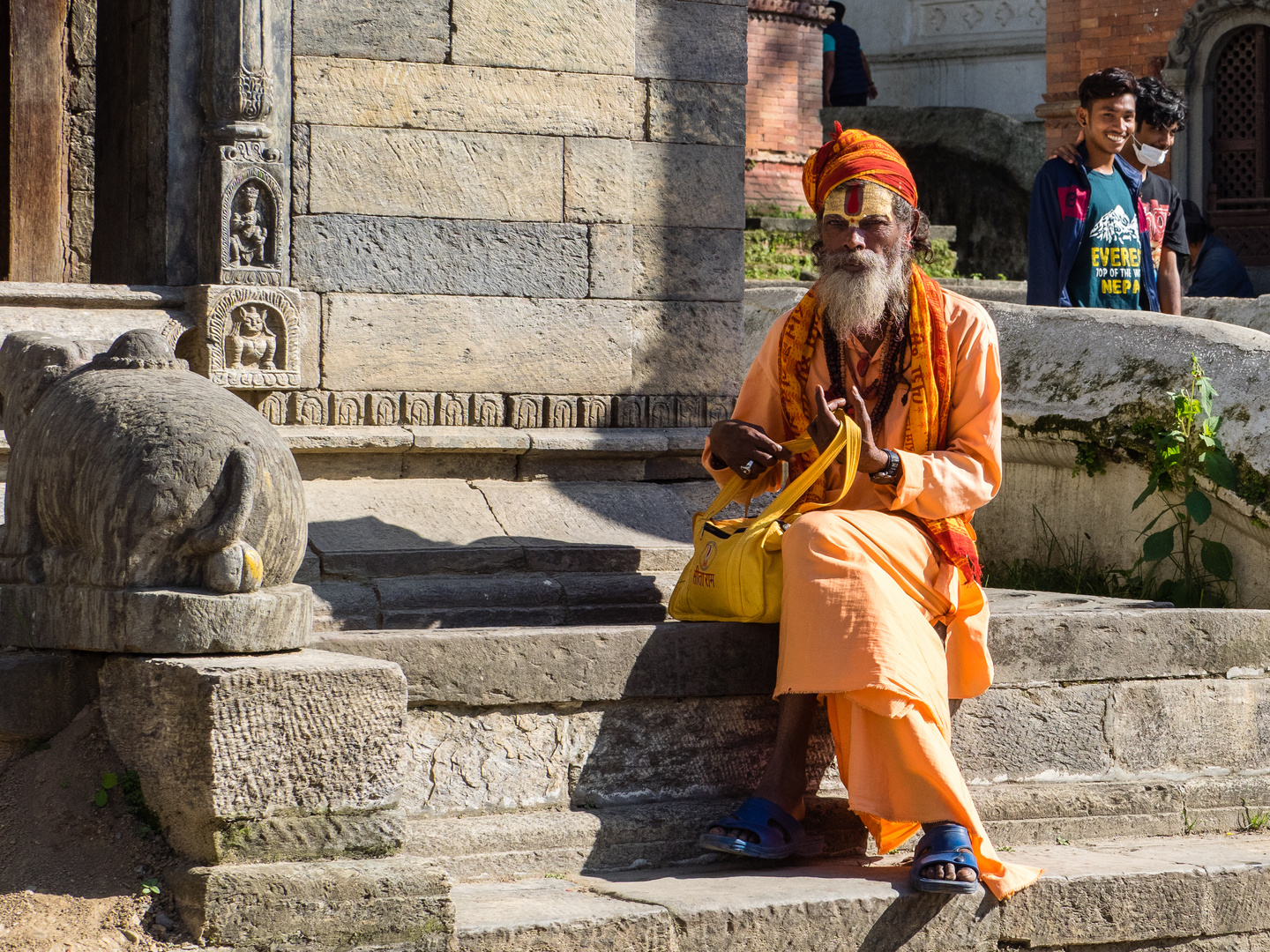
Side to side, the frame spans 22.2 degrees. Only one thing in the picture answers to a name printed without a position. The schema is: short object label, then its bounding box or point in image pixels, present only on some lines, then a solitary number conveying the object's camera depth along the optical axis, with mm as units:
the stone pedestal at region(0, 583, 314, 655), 6596
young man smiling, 11603
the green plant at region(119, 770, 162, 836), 6772
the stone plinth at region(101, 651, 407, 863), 6294
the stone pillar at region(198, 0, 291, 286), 9761
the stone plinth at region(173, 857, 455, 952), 6191
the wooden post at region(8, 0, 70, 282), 12826
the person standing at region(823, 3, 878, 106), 35864
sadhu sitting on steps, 7319
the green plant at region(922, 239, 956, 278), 27364
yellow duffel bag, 7865
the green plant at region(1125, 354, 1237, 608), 10304
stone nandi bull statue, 6673
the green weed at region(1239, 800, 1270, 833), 8974
